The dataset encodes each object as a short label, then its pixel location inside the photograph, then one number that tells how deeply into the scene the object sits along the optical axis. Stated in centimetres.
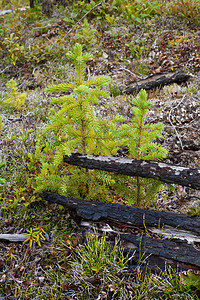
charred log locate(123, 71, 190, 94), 606
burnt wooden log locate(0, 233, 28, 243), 332
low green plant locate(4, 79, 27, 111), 539
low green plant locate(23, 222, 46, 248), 298
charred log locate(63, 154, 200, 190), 292
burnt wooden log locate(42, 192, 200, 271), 277
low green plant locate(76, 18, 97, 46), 763
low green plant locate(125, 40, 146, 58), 728
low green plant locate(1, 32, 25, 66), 745
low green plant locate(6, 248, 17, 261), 309
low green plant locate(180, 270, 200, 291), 251
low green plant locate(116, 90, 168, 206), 288
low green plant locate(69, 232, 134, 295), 283
